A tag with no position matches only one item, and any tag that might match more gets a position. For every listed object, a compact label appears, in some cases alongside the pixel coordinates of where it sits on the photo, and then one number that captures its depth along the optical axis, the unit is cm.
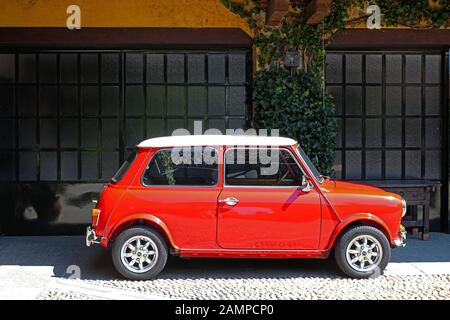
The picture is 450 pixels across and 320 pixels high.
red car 624
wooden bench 834
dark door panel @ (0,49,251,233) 907
